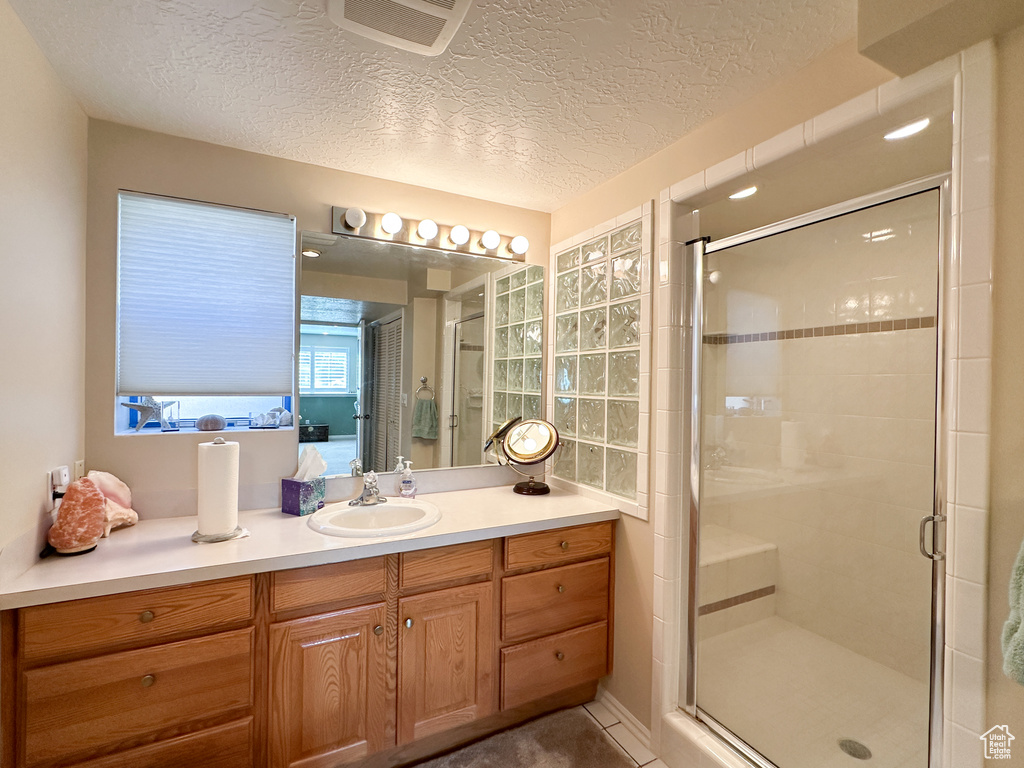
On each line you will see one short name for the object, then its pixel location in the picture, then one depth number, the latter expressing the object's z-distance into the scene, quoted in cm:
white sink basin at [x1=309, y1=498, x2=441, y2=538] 184
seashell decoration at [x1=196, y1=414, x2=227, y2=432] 189
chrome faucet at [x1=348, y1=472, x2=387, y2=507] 201
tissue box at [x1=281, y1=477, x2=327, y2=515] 188
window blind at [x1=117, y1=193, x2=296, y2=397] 180
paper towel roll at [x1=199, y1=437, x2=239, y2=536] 157
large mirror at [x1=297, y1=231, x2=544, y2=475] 211
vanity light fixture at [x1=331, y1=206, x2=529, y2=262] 212
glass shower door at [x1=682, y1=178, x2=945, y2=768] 189
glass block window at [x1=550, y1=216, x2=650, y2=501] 203
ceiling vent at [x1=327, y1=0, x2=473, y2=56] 114
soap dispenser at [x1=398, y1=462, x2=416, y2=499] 216
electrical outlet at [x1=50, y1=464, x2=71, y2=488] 151
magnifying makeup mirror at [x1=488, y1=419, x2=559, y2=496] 231
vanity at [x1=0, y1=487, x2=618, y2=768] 126
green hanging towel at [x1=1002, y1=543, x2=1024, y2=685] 86
